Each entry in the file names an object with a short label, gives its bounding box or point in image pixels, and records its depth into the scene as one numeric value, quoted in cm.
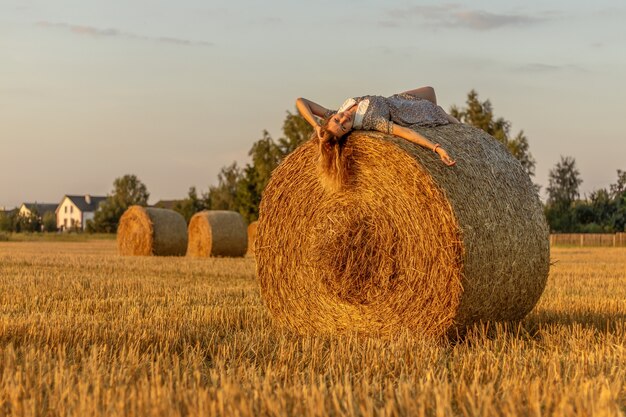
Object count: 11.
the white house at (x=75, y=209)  11494
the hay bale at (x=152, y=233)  2514
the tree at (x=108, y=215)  7131
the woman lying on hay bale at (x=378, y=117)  800
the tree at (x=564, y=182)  9081
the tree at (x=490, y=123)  5894
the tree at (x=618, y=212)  5791
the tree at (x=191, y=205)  6456
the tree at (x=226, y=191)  7188
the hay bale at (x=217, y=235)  2481
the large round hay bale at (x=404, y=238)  756
